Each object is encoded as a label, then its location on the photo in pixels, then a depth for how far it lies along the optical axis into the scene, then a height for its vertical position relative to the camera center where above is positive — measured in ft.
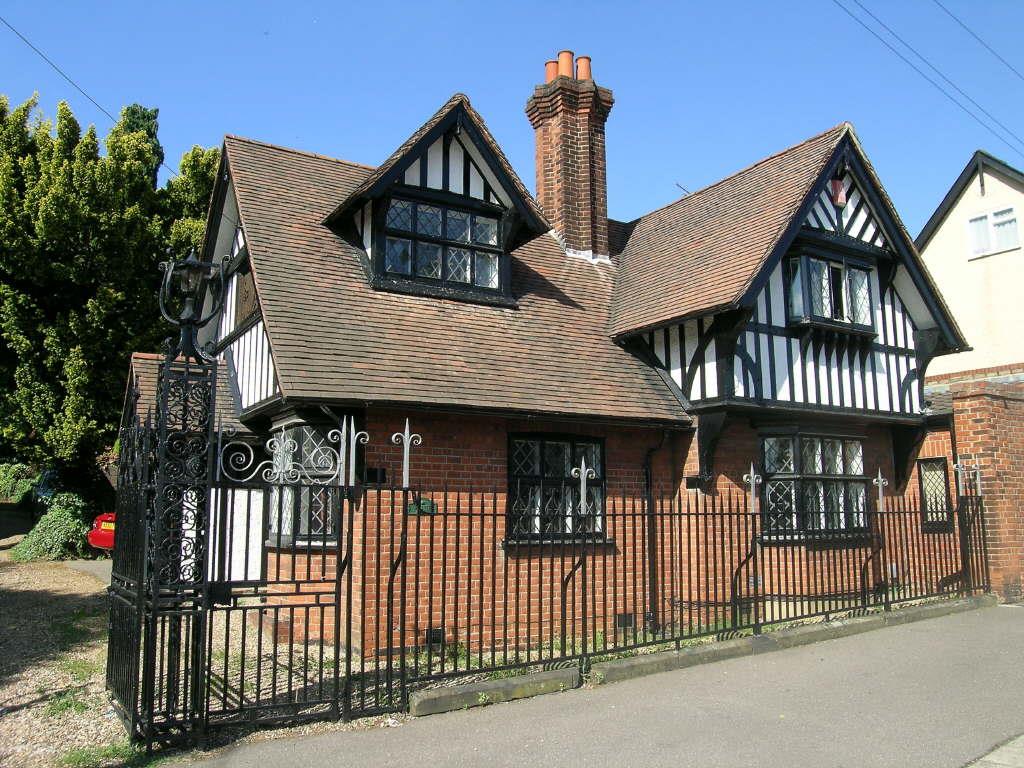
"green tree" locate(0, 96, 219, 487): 59.26 +15.30
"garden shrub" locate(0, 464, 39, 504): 76.07 +1.46
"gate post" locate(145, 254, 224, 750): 19.77 -0.60
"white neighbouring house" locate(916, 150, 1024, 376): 70.33 +19.40
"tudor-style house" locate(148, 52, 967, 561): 32.60 +7.17
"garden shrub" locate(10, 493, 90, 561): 58.18 -2.71
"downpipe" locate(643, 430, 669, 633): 27.72 -0.86
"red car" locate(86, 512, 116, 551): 54.29 -2.44
